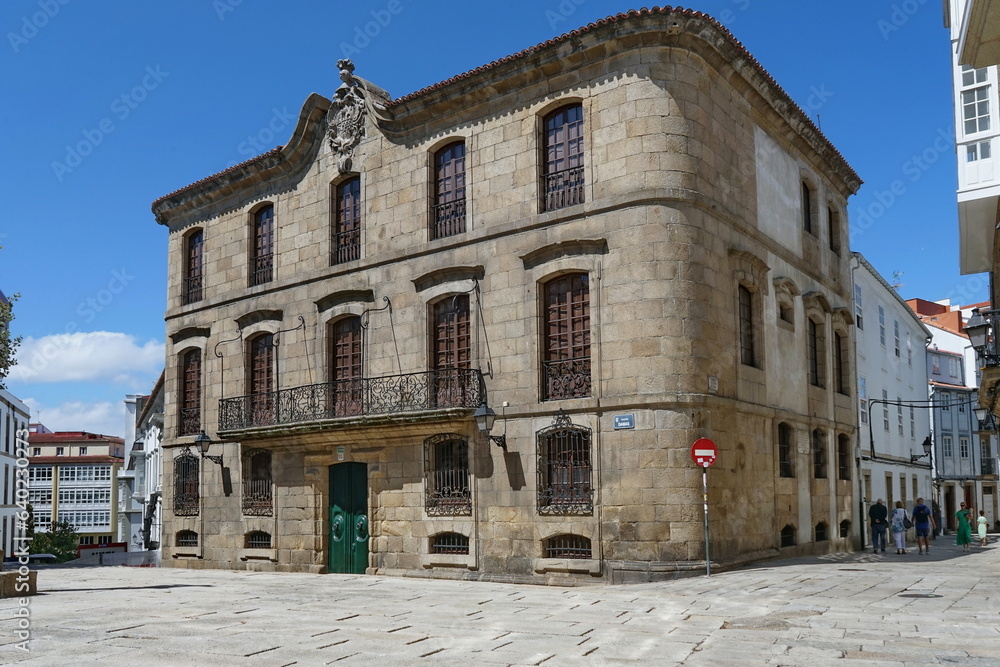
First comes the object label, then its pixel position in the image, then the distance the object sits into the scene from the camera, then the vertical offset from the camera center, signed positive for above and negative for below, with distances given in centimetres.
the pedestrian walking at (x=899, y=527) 2388 -216
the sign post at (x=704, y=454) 1653 -22
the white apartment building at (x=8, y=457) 4759 -27
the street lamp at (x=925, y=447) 3567 -38
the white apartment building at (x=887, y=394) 3036 +153
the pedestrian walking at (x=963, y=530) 2730 -259
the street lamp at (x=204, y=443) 2438 +14
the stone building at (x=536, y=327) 1752 +243
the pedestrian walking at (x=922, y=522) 2409 -210
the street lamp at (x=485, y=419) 1858 +48
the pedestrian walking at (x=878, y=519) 2417 -200
